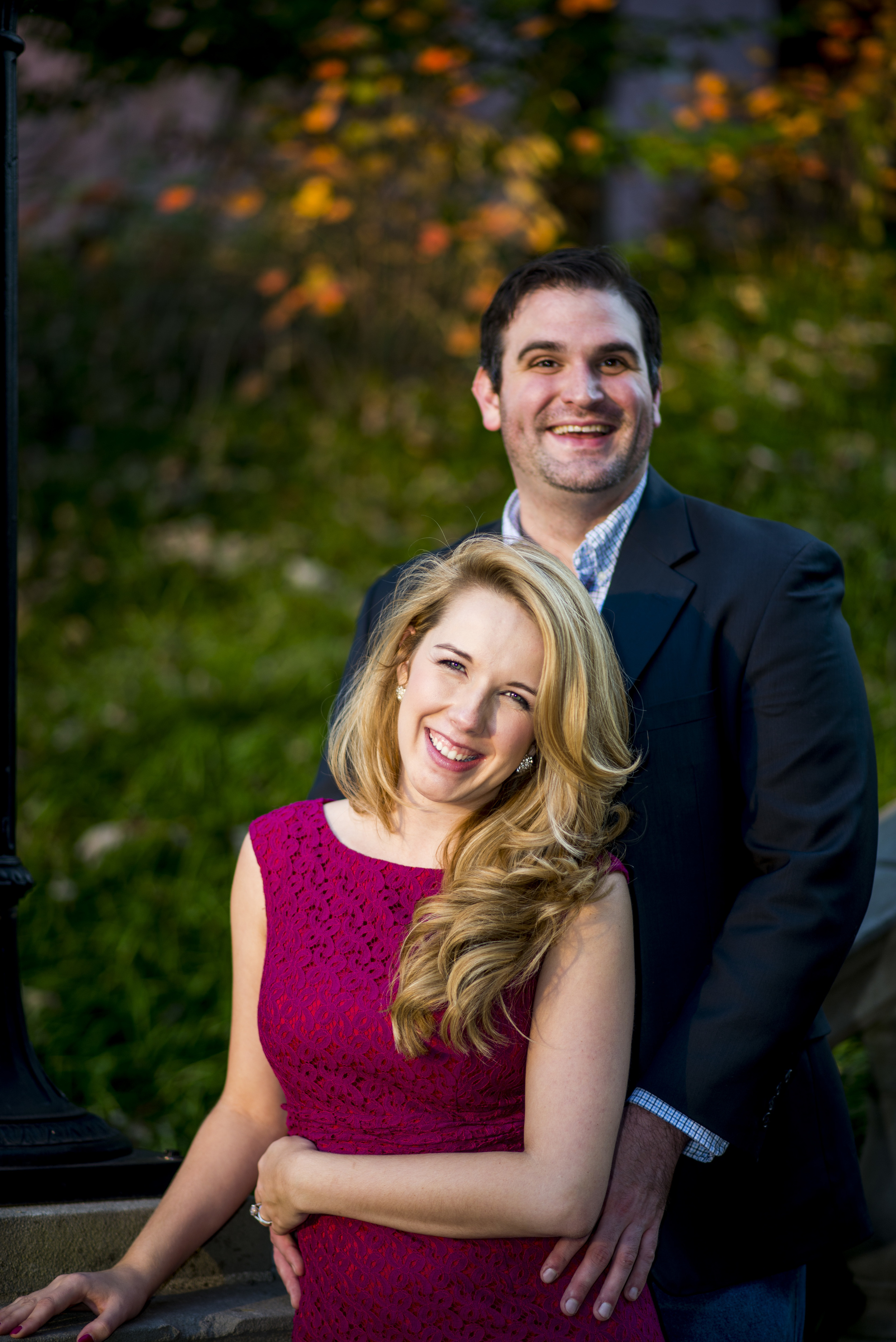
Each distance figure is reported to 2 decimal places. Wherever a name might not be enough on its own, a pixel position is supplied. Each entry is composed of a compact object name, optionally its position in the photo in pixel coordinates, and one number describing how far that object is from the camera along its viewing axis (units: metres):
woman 1.87
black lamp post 2.41
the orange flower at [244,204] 6.68
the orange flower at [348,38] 5.93
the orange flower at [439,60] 6.10
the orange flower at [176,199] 6.68
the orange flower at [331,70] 5.84
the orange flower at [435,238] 7.21
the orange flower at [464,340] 7.26
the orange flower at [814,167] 7.01
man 2.03
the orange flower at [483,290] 7.30
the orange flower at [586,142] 6.48
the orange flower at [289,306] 7.41
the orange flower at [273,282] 7.46
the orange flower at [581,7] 6.23
